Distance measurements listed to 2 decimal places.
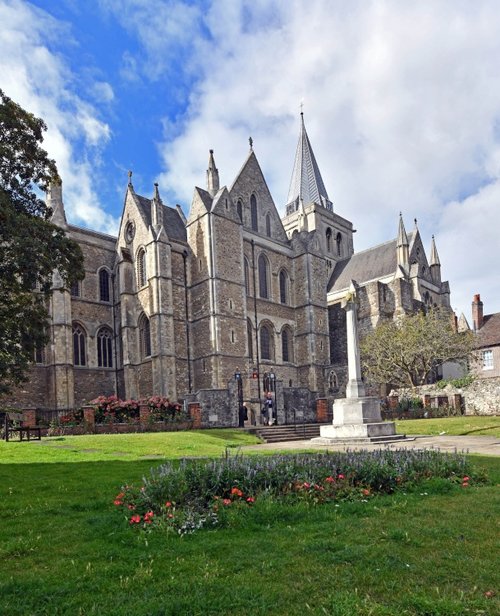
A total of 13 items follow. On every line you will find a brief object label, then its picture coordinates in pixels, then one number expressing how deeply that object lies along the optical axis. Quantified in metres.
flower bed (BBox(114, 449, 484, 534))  6.24
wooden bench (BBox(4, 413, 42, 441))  19.37
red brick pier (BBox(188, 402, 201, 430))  24.83
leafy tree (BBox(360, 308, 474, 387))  35.44
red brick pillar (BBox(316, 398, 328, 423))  28.05
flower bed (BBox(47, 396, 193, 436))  23.09
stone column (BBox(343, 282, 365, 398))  18.33
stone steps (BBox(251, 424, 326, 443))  21.81
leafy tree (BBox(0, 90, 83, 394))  15.90
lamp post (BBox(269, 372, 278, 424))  27.48
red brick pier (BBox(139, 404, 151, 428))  23.83
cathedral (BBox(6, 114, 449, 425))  33.56
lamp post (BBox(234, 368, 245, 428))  27.40
